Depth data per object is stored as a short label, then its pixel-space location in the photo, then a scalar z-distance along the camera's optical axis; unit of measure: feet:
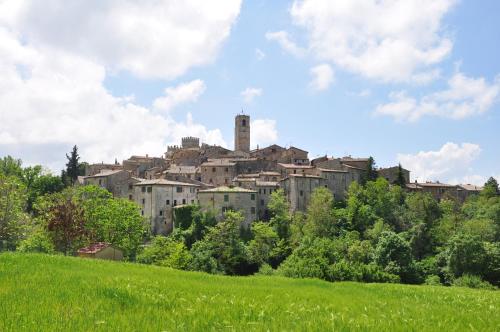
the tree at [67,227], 143.64
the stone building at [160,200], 283.38
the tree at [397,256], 201.57
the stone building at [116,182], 326.44
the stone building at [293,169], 333.42
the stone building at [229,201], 280.51
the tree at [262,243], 241.35
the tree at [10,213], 161.26
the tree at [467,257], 209.56
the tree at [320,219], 272.31
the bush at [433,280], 200.34
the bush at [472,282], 182.39
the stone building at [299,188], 310.55
